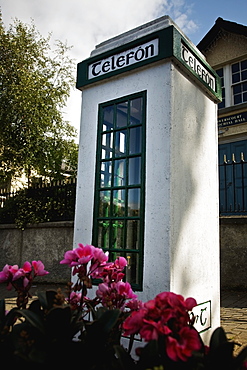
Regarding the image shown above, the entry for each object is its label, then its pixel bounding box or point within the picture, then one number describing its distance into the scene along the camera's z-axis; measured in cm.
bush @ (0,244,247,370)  114
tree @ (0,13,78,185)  980
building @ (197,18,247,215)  1035
